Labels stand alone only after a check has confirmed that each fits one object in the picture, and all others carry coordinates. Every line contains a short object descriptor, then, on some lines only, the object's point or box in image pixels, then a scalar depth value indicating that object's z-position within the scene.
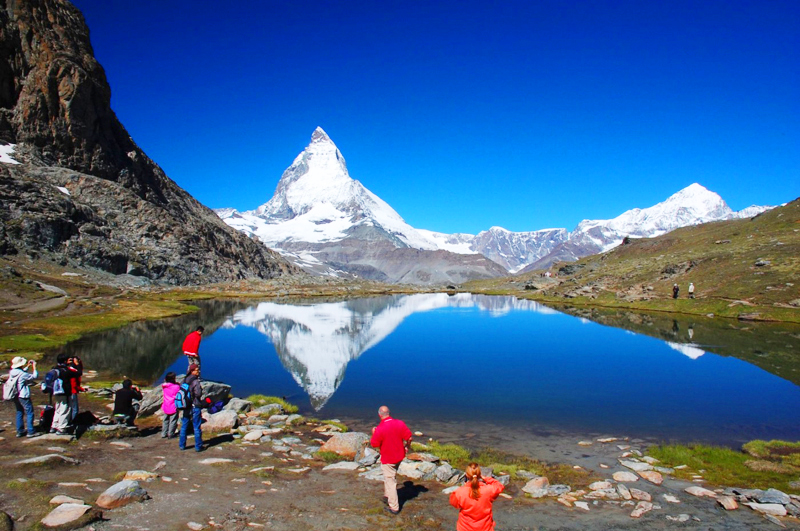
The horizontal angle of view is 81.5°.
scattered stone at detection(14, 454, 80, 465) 13.57
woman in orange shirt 9.53
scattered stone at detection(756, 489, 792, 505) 13.60
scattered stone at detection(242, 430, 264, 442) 19.83
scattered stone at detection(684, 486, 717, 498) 14.80
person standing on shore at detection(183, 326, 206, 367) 23.03
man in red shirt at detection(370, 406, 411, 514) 13.15
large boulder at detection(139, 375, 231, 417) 22.60
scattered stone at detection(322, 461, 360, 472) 16.78
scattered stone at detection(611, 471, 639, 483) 16.53
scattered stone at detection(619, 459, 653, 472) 17.65
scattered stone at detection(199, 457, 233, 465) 16.14
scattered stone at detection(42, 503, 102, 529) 9.92
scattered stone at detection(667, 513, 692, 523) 13.01
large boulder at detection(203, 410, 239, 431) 20.86
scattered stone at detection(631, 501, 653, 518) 13.37
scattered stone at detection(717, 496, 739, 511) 13.68
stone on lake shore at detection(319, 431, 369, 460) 18.48
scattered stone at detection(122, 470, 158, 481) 13.57
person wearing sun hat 16.48
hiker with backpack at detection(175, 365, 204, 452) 17.47
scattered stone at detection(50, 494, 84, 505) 10.88
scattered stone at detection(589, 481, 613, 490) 15.59
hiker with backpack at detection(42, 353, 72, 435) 16.92
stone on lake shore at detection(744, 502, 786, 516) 13.10
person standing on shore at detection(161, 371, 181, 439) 17.78
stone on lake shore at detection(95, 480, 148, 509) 11.27
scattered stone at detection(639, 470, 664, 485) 16.21
